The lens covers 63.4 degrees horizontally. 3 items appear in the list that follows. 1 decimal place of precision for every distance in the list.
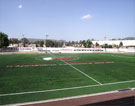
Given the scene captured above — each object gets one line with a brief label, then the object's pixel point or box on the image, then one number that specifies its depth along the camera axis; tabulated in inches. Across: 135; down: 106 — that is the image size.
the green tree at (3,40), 1856.7
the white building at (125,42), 4146.2
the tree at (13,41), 3703.2
